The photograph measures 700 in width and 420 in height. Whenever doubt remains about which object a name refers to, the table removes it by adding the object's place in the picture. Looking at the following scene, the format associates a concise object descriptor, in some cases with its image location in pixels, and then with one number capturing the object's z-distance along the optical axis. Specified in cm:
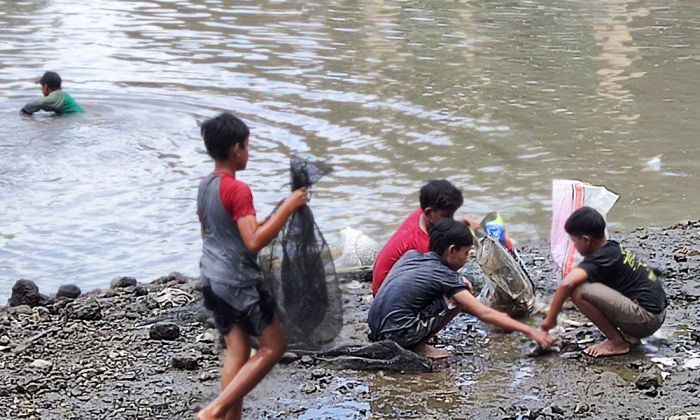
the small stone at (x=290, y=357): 1119
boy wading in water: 2694
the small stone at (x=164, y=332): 1214
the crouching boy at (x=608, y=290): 1089
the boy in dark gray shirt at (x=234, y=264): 873
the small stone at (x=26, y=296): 1432
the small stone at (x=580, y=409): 975
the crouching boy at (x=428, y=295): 1104
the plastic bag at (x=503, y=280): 1205
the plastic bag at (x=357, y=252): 1536
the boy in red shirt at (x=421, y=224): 1161
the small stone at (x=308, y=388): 1047
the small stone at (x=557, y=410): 966
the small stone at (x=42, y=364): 1126
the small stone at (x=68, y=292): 1491
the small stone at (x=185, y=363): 1108
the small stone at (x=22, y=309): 1362
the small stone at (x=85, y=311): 1319
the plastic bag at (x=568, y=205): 1266
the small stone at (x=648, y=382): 1019
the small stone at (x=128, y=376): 1089
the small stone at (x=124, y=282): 1555
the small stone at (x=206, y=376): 1081
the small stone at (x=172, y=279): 1559
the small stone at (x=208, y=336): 1206
